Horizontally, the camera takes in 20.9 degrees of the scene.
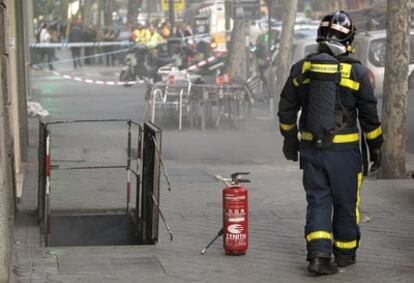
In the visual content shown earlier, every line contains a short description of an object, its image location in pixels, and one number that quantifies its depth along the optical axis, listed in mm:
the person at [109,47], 44562
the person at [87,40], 45031
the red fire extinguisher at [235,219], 8352
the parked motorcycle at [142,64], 32250
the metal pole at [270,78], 26016
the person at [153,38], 39938
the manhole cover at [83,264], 8047
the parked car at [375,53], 24266
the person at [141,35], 41272
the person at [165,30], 43572
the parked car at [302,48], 26852
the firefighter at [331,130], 7738
